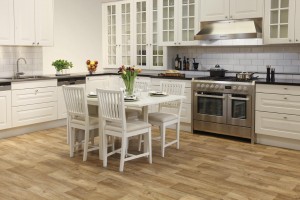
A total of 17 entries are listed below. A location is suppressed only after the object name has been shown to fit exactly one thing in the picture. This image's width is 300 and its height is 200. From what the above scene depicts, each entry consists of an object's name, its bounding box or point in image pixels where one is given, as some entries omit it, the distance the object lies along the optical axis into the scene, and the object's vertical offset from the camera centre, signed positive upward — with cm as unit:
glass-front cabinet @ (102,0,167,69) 675 +84
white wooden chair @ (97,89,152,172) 392 -54
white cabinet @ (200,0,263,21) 531 +105
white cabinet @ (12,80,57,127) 561 -41
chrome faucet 607 +6
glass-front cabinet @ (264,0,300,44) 497 +79
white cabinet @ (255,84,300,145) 480 -48
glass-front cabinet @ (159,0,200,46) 608 +97
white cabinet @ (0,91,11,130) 539 -50
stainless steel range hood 532 +74
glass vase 453 -12
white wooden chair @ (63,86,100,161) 434 -47
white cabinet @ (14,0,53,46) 584 +93
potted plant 649 +22
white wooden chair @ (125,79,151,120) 493 -48
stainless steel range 521 -45
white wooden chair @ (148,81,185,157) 459 -52
